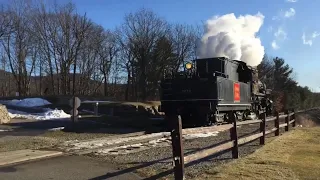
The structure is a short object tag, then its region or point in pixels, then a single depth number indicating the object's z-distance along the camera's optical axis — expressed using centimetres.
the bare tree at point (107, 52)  4519
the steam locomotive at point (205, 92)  1330
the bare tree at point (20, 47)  3924
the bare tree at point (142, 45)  4107
